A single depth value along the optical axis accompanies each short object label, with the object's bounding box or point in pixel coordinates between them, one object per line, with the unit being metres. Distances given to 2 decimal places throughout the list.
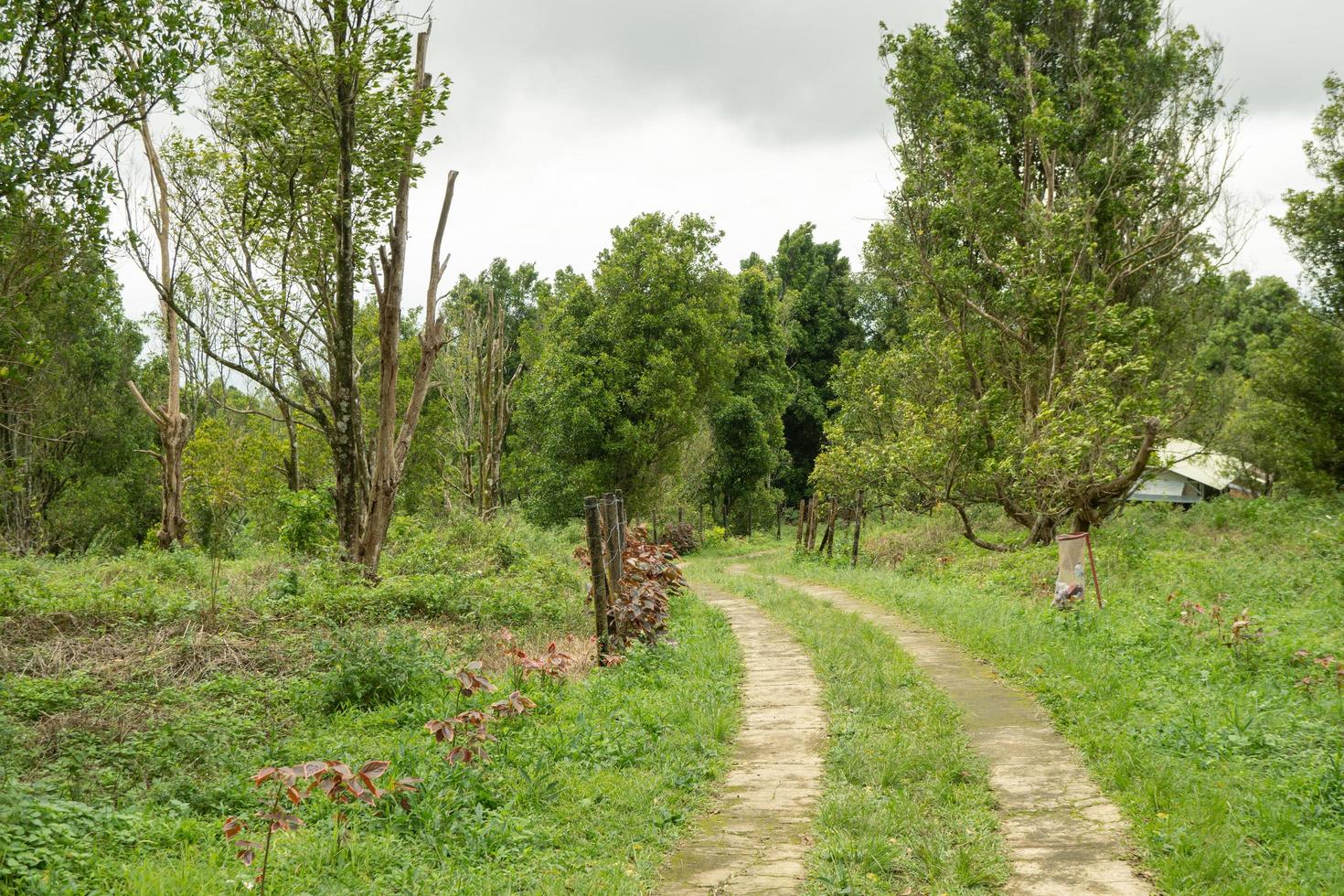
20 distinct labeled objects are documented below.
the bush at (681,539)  32.47
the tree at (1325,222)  20.31
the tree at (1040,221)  16.78
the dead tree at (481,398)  27.42
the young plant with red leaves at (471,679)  5.92
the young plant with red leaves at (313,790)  3.91
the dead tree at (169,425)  19.33
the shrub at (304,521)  15.91
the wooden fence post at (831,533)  21.95
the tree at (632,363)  26.75
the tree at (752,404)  34.91
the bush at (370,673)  7.28
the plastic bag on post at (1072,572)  10.79
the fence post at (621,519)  11.75
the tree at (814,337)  43.56
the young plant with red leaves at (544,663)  7.64
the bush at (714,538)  34.06
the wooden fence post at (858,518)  19.95
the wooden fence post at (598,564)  8.77
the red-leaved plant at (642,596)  9.44
